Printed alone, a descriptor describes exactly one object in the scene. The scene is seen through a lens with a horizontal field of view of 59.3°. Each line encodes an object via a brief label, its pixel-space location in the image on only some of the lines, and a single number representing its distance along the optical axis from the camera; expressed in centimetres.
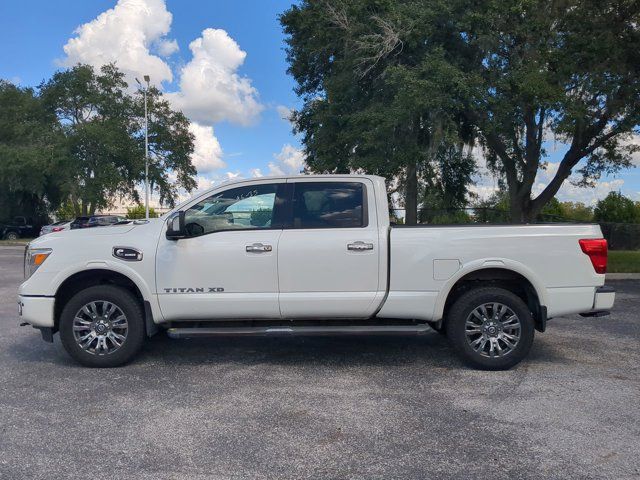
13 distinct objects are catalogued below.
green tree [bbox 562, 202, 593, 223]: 3121
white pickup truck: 572
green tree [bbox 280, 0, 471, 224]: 1513
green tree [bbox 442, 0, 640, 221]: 1334
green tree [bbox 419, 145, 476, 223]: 2162
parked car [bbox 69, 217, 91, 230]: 2758
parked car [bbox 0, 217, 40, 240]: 3797
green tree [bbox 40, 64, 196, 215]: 3500
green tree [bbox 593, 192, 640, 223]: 2744
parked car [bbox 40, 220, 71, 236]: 2862
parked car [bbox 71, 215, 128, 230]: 2694
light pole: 3281
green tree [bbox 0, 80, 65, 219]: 3375
